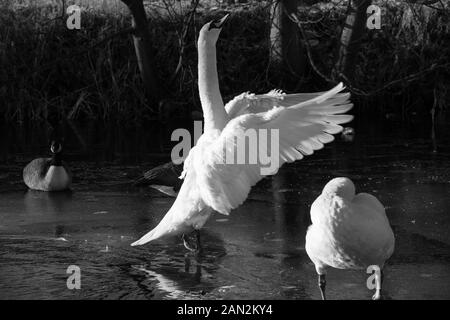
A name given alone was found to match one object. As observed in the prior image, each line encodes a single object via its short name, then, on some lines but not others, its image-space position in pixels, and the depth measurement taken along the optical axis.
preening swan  6.10
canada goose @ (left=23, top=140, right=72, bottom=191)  10.83
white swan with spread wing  6.80
